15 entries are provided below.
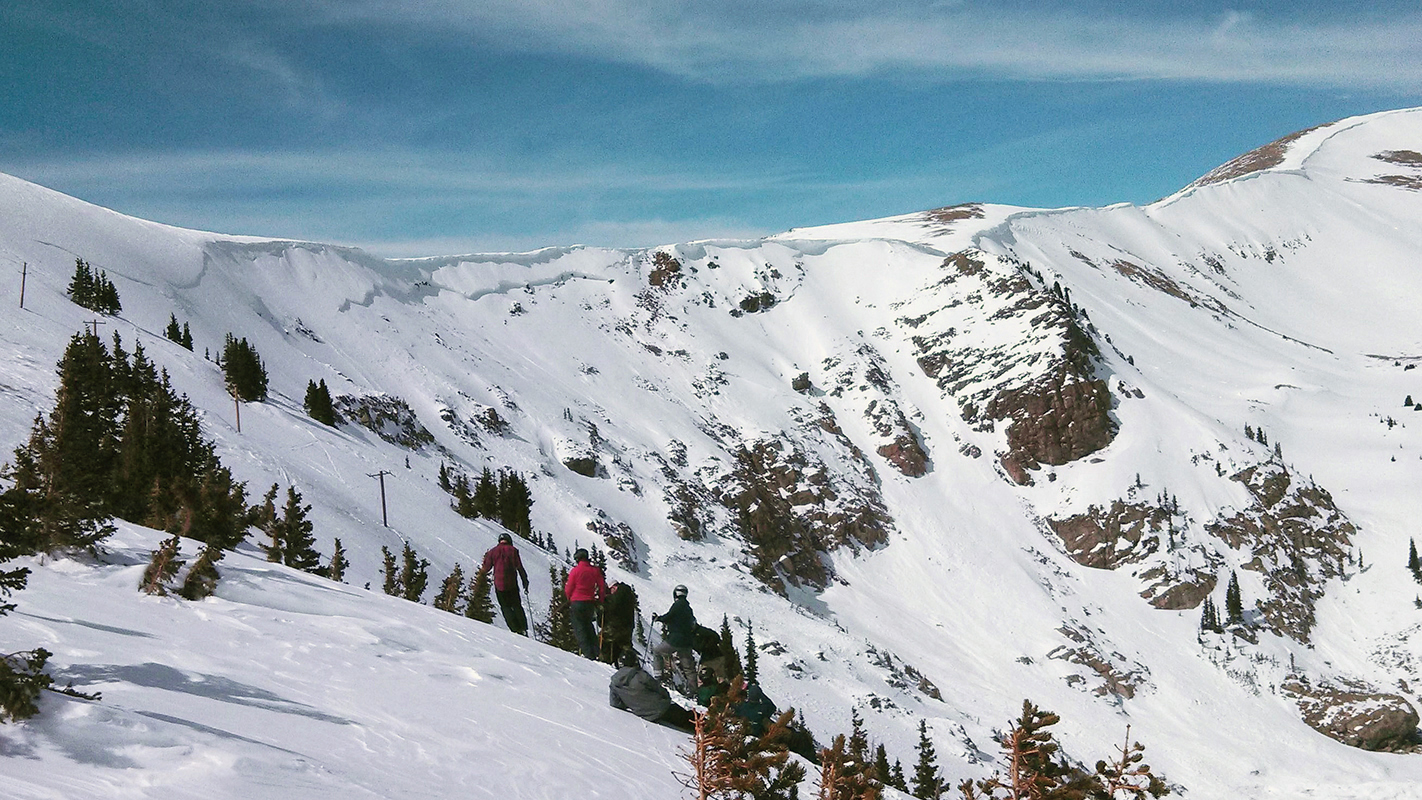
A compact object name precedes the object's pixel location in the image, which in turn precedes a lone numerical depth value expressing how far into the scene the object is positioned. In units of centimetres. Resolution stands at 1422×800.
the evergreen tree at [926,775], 3813
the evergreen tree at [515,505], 5272
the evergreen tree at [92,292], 4916
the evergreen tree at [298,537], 2464
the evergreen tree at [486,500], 5072
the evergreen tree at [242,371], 4403
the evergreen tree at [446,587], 2320
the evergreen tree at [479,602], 2809
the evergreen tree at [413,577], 2641
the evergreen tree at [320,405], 5016
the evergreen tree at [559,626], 3147
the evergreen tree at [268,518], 2141
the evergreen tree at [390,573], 2541
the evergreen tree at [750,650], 4161
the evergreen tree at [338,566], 2231
